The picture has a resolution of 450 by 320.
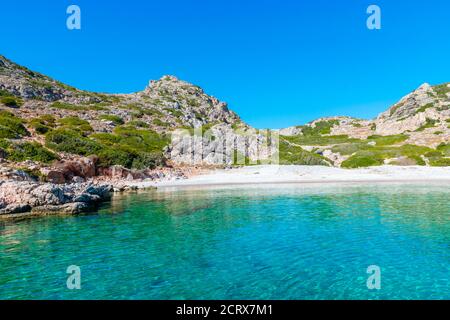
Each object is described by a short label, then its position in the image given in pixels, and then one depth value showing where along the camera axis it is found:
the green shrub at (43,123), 50.97
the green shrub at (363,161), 60.97
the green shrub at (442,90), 116.03
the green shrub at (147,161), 49.07
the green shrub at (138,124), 77.43
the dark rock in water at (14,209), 21.22
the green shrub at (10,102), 65.38
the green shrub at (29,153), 37.24
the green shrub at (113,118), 75.32
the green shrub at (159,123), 82.88
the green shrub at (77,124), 59.11
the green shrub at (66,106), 77.68
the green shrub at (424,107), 104.19
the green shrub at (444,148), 60.80
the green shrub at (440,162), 54.87
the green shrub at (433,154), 60.50
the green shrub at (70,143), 44.77
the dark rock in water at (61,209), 22.09
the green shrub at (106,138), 55.16
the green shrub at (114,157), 44.94
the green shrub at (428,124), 89.74
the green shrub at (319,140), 90.64
